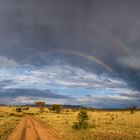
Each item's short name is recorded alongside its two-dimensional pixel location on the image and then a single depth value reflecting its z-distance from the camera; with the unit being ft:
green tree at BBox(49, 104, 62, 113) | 246.02
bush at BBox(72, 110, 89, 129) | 69.84
